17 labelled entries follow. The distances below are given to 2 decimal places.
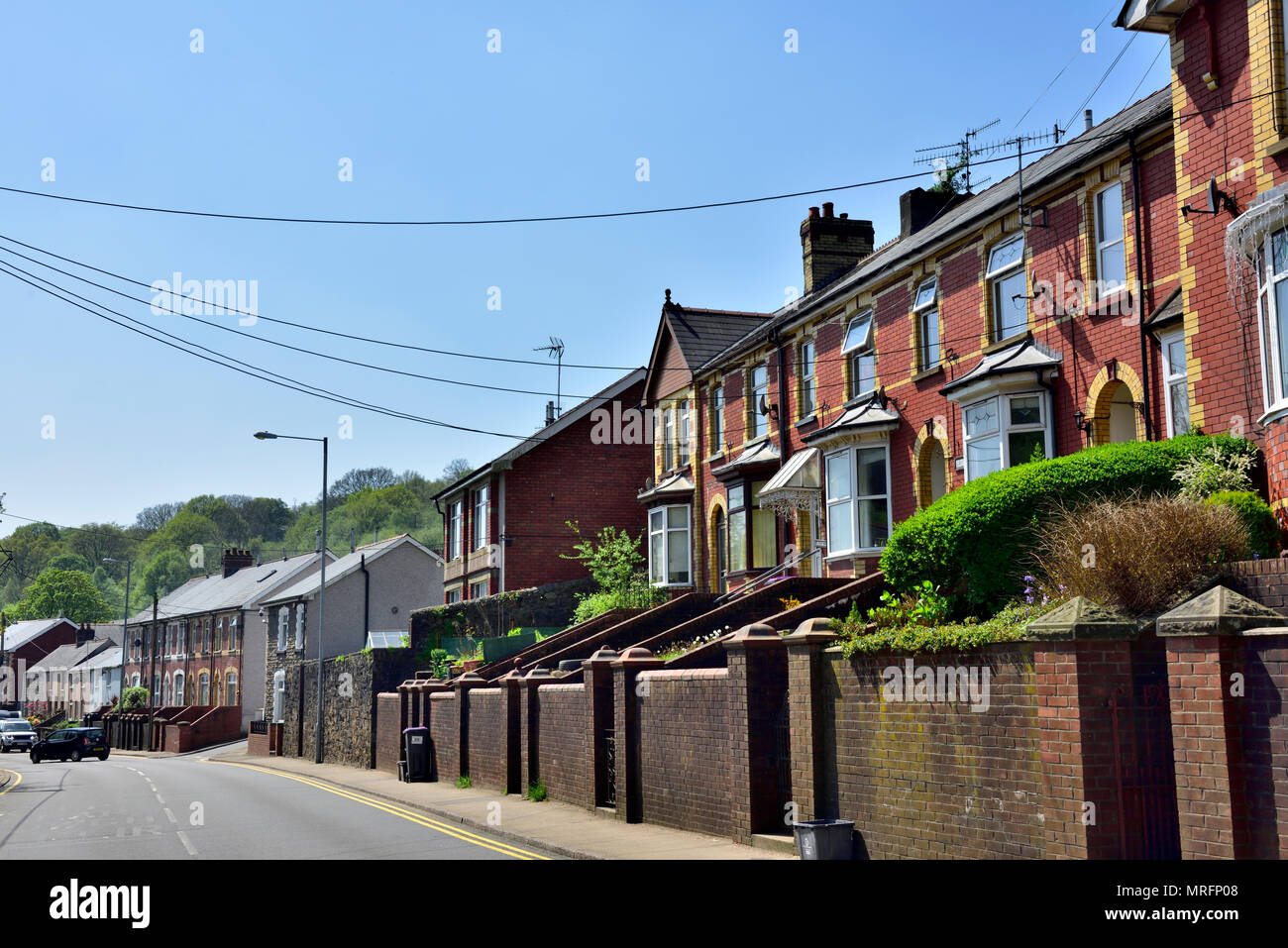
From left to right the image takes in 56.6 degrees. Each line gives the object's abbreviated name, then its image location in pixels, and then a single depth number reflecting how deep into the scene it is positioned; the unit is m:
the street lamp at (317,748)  39.79
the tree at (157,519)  171.43
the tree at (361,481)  155.00
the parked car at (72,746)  52.44
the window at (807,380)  27.62
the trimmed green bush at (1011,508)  13.73
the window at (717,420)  32.28
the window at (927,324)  22.75
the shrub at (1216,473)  12.90
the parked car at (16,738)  63.50
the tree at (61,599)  124.44
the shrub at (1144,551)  10.02
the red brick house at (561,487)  40.06
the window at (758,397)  29.66
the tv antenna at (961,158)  25.72
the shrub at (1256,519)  11.81
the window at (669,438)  35.72
